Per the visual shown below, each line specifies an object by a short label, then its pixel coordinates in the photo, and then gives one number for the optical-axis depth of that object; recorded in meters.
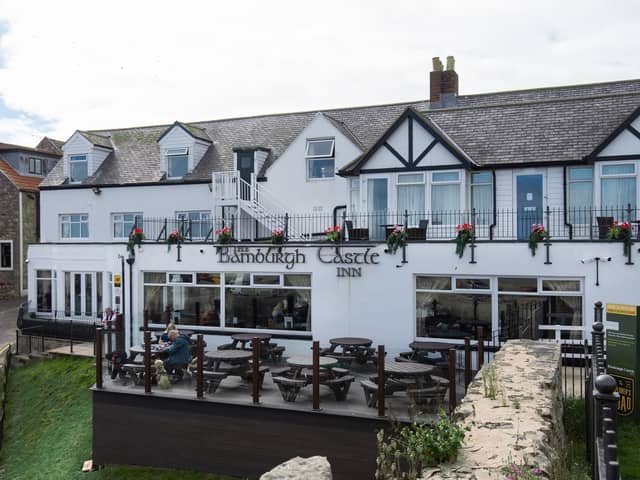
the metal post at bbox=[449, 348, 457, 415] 10.91
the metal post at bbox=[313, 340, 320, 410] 11.82
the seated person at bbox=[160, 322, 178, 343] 14.74
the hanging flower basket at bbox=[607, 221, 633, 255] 14.43
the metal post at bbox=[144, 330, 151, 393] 13.40
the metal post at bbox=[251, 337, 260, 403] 12.35
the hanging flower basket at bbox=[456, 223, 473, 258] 15.70
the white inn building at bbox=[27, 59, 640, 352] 15.59
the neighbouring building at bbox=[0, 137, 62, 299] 34.84
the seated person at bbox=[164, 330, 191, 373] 13.72
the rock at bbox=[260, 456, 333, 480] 7.12
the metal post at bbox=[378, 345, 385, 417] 11.23
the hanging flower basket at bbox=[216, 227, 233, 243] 18.55
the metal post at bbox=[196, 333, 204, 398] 12.91
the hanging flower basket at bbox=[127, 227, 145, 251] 19.73
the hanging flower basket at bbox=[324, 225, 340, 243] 17.14
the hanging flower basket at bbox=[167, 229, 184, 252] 19.25
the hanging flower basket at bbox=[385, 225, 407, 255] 16.39
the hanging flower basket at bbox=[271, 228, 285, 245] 17.89
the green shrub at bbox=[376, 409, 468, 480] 5.70
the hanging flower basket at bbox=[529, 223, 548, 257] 15.23
